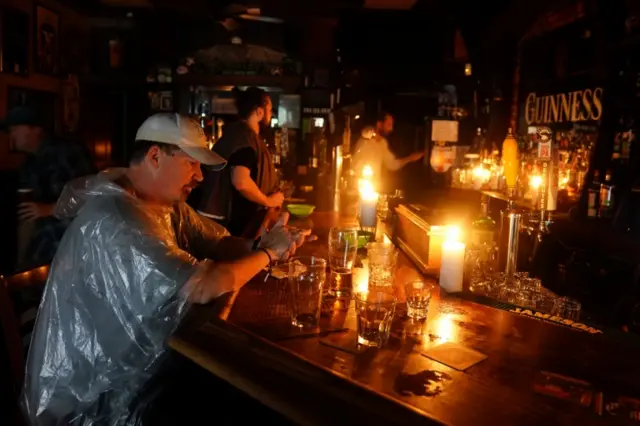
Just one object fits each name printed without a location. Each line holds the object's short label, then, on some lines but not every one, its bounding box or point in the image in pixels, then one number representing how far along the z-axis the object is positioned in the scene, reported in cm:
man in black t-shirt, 385
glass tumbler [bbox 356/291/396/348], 141
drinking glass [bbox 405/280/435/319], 161
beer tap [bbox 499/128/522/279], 205
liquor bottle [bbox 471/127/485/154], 636
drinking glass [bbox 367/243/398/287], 201
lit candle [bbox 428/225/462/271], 211
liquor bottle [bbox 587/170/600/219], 393
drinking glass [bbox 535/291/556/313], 185
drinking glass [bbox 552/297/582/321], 180
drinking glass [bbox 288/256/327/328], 159
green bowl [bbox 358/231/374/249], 252
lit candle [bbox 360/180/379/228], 294
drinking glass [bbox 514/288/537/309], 188
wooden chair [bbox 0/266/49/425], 181
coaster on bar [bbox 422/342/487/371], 132
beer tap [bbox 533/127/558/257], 268
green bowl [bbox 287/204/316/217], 339
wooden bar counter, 110
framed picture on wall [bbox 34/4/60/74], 654
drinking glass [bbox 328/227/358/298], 206
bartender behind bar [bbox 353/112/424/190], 643
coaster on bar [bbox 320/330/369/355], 139
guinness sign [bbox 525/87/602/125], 454
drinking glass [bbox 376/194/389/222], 334
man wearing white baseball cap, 168
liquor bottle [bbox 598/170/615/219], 383
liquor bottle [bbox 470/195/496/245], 220
